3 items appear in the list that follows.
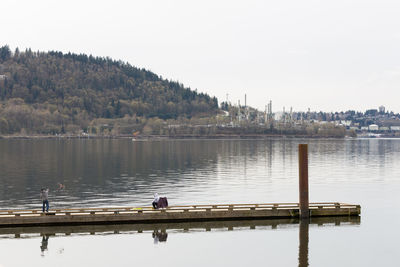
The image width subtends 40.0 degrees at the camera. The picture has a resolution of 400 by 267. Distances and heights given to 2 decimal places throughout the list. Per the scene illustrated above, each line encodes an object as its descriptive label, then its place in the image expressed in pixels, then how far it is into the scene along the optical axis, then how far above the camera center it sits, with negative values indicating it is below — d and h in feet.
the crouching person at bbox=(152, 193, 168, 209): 154.50 -21.37
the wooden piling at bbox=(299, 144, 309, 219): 155.12 -15.79
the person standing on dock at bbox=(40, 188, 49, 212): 152.97 -18.91
